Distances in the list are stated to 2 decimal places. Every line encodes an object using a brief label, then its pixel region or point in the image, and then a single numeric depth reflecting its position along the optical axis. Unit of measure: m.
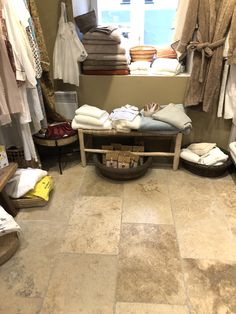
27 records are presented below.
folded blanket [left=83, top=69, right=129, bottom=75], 2.24
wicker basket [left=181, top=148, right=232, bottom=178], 2.13
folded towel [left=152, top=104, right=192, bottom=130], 1.99
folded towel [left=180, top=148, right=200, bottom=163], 2.19
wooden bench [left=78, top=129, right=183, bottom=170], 2.09
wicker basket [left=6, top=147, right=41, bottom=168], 2.06
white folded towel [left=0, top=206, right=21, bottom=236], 1.42
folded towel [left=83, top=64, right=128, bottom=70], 2.22
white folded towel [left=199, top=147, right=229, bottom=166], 2.15
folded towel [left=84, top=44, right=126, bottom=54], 2.16
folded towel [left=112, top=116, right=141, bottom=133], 2.03
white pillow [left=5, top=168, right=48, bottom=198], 1.84
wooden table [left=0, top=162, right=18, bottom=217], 1.62
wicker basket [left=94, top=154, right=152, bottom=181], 2.08
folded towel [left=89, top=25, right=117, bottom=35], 2.12
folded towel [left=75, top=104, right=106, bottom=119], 2.07
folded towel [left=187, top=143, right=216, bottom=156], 2.24
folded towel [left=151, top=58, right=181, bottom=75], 2.18
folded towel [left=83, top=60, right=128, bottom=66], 2.20
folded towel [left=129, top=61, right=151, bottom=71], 2.25
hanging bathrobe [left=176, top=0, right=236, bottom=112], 1.85
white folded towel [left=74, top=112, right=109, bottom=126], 2.08
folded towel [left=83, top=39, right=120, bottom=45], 2.13
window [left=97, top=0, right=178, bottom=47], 2.47
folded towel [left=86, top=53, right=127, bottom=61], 2.18
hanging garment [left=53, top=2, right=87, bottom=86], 2.08
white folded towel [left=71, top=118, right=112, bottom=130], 2.10
